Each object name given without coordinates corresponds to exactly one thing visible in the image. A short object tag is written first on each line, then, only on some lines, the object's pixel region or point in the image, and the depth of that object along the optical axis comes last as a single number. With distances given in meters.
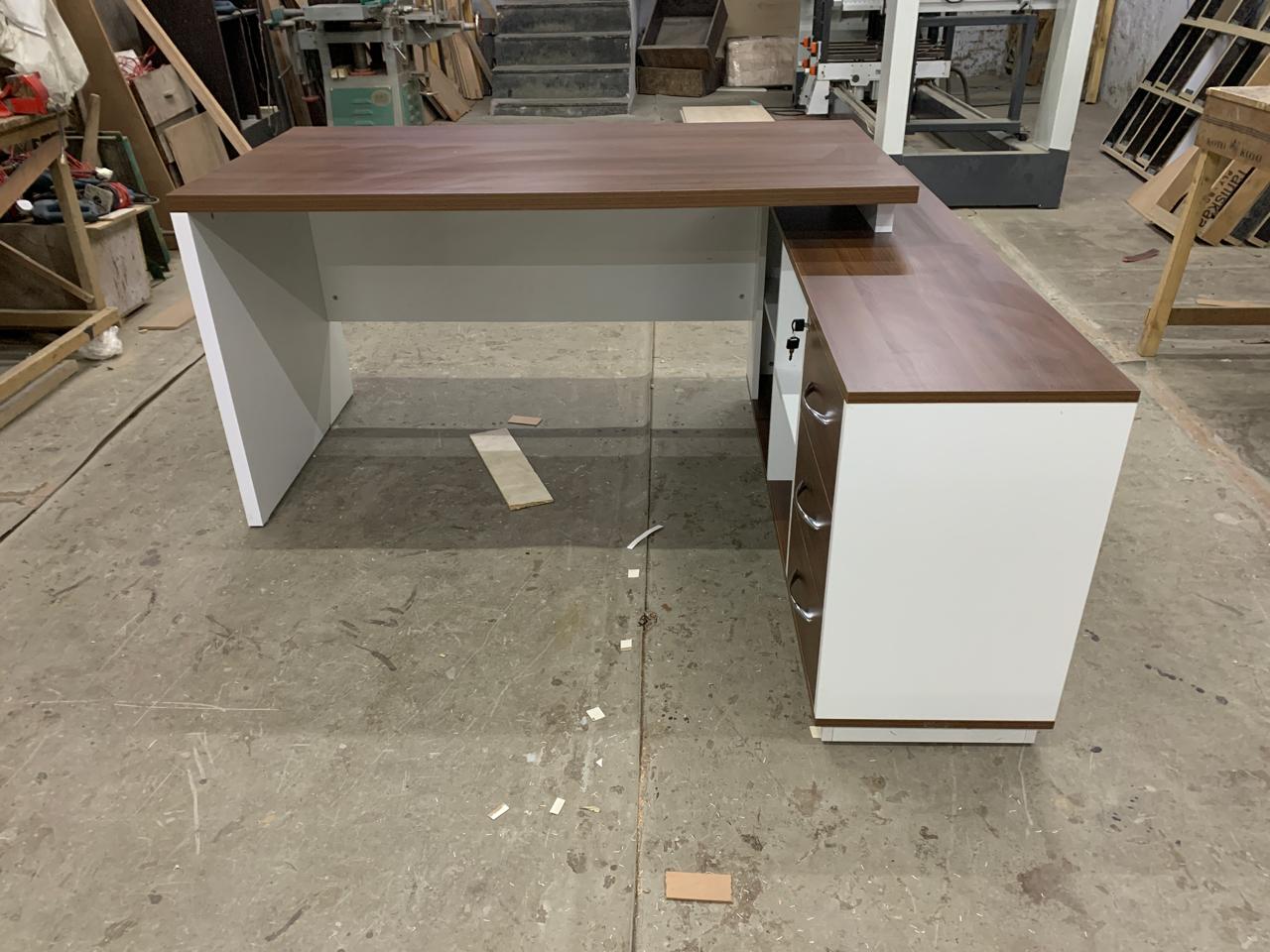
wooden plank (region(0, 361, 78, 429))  2.75
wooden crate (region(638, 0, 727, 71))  7.57
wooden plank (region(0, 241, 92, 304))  3.14
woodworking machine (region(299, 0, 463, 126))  4.70
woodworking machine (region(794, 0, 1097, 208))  4.13
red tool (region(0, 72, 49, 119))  2.81
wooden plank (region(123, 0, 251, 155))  4.21
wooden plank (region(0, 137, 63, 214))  2.71
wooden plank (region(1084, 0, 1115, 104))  6.83
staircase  6.77
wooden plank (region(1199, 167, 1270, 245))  3.84
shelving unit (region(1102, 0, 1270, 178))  4.50
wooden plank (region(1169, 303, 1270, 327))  3.02
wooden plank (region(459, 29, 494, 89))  7.64
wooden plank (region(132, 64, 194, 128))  4.07
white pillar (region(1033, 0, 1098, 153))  4.05
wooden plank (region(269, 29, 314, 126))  5.55
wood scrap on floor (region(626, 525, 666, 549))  2.19
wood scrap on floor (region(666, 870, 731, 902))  1.37
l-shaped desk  1.32
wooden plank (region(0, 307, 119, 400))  2.77
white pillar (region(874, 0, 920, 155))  4.08
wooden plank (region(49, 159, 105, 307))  2.93
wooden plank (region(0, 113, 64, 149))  2.67
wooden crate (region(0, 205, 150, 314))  3.22
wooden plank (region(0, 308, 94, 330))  3.15
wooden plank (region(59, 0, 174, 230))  3.83
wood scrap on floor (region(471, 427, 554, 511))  2.37
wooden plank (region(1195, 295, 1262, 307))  3.08
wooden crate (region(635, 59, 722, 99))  7.55
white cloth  2.77
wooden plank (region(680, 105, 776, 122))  5.79
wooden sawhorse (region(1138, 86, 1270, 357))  2.48
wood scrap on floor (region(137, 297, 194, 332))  3.39
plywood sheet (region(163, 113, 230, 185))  4.24
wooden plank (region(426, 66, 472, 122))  6.55
